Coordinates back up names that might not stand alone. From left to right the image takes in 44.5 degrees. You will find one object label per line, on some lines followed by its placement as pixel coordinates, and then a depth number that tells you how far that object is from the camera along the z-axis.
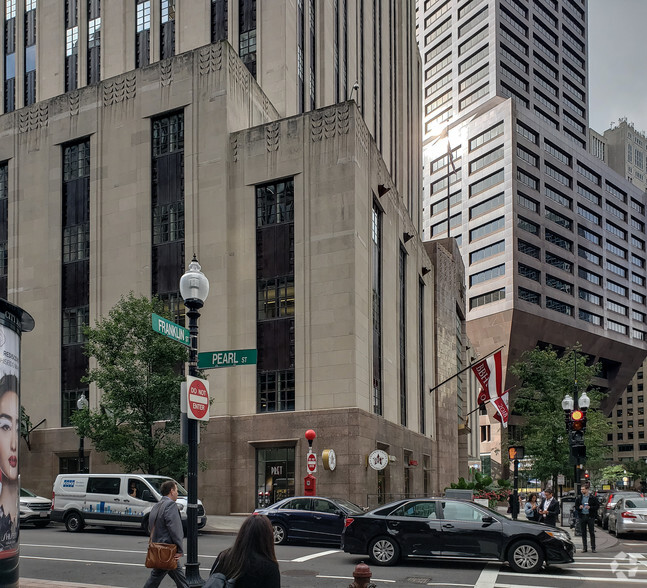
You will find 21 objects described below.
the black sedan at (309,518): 21.19
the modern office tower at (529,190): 96.25
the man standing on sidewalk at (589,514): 20.33
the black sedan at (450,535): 15.77
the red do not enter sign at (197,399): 11.43
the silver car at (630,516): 26.22
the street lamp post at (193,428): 10.59
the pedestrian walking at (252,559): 5.39
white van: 24.23
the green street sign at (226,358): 12.55
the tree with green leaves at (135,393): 29.36
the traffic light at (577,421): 24.03
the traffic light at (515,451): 32.00
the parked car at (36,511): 26.56
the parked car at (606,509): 32.09
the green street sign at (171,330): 11.63
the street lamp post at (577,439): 23.94
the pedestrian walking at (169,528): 10.51
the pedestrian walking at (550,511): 21.89
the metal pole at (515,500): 29.92
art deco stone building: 34.00
